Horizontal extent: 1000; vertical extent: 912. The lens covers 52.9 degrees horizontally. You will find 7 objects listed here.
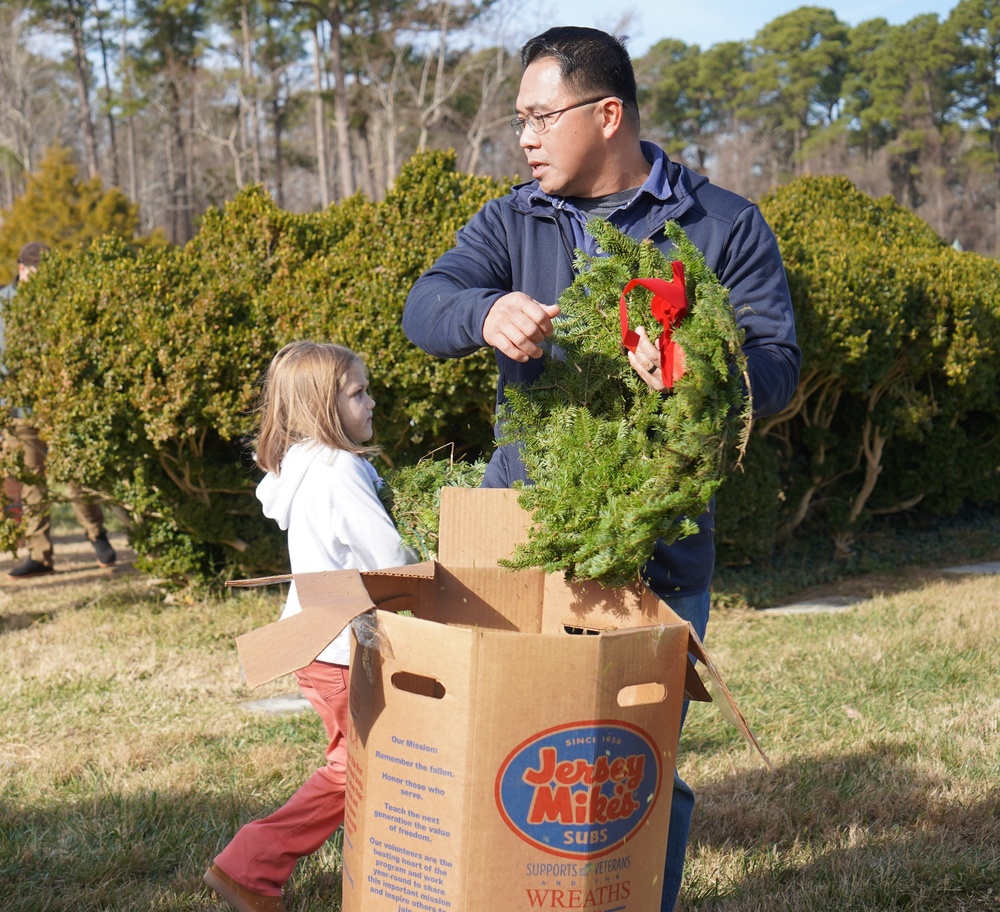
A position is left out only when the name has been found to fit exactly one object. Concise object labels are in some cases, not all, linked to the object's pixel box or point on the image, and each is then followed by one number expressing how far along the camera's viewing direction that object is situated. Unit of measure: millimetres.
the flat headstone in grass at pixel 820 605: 6141
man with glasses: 2023
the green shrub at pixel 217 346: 5160
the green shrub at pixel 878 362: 5977
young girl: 2598
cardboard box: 1515
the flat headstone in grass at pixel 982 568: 7211
